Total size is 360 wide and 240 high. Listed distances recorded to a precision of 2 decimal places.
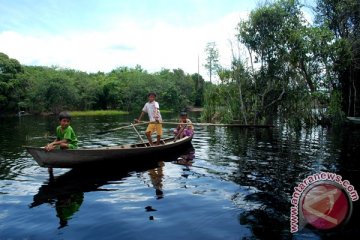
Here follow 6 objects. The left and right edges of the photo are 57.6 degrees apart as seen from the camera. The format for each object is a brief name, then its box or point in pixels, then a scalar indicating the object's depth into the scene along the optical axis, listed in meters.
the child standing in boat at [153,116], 11.52
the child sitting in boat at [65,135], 7.68
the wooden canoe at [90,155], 7.53
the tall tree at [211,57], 63.00
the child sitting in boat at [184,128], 12.95
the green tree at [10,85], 45.81
